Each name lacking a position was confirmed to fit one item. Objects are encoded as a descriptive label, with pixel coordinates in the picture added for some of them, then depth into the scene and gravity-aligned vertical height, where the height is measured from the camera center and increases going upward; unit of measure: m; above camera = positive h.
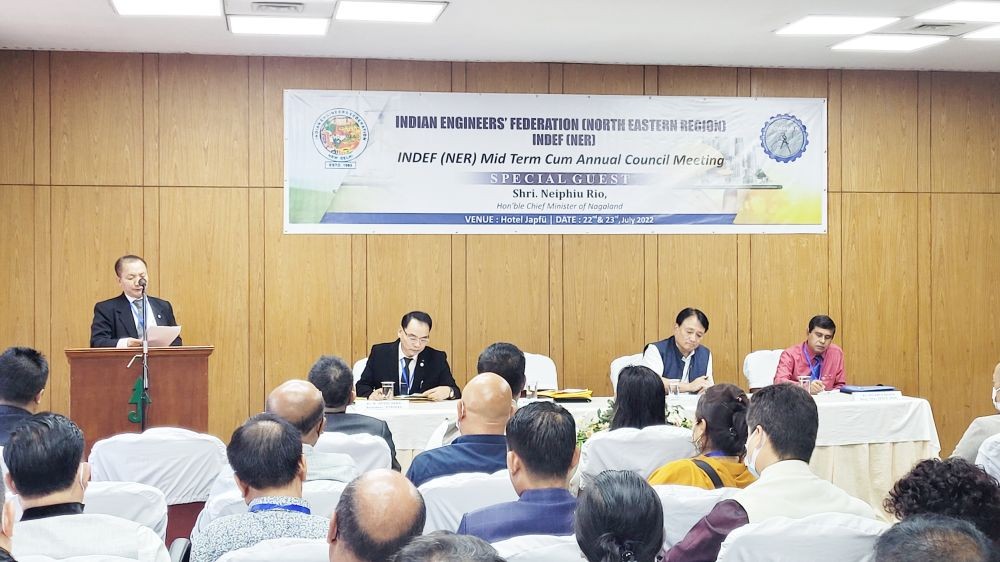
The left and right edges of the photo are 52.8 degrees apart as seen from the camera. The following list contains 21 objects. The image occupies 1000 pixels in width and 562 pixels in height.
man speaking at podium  6.59 -0.21
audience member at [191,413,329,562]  2.58 -0.57
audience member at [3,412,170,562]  2.48 -0.61
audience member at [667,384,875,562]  2.69 -0.59
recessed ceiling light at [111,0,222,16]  6.13 +1.67
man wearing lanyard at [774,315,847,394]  7.23 -0.60
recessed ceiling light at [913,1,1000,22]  6.32 +1.71
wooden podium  5.41 -0.61
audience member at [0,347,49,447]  4.05 -0.43
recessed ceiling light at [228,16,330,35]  6.57 +1.68
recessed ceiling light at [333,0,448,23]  6.16 +1.67
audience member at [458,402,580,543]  2.74 -0.59
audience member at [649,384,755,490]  3.31 -0.58
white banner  7.85 +0.92
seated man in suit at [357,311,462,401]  6.80 -0.61
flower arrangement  5.09 -0.76
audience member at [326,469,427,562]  2.10 -0.51
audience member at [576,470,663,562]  2.19 -0.54
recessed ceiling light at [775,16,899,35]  6.73 +1.72
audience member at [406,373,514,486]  3.71 -0.61
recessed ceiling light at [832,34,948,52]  7.34 +1.74
